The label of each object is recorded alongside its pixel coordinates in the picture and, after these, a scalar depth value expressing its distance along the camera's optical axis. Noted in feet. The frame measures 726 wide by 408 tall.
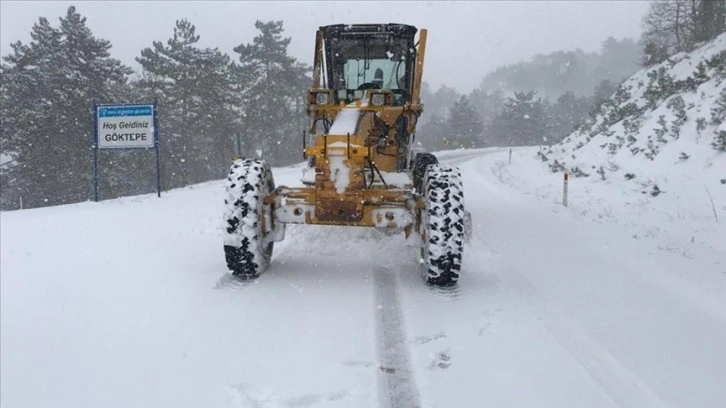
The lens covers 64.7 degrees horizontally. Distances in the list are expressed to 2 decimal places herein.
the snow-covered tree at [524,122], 284.41
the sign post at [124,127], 43.96
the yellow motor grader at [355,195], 19.34
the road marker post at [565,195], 43.86
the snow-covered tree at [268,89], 160.45
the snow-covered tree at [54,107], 110.93
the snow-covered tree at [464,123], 272.51
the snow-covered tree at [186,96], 131.95
